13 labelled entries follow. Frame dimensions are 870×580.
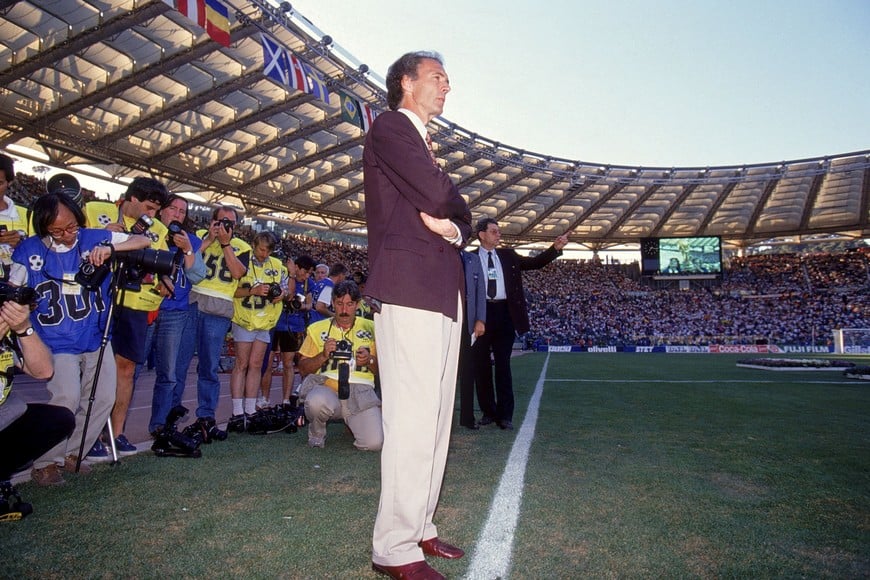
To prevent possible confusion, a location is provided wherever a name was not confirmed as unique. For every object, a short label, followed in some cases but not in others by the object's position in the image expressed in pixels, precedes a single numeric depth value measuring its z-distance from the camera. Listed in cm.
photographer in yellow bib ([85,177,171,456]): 418
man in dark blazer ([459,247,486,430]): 532
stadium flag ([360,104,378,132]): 1764
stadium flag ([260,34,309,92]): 1370
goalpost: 2439
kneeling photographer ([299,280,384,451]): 450
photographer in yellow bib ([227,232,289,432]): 552
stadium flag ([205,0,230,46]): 1166
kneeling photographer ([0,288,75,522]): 269
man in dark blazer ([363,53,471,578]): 212
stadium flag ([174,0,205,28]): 1105
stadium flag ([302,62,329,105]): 1508
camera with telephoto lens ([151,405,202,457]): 401
